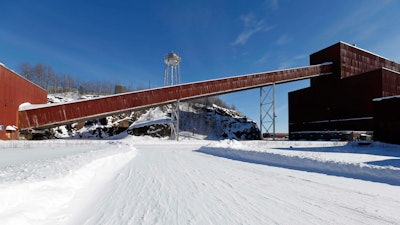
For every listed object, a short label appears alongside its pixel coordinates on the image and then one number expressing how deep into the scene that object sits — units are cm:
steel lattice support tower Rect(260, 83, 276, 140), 3378
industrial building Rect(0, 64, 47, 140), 2192
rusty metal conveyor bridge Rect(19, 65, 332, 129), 2422
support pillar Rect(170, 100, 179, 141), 2981
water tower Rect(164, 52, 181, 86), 4384
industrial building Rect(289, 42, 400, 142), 3031
